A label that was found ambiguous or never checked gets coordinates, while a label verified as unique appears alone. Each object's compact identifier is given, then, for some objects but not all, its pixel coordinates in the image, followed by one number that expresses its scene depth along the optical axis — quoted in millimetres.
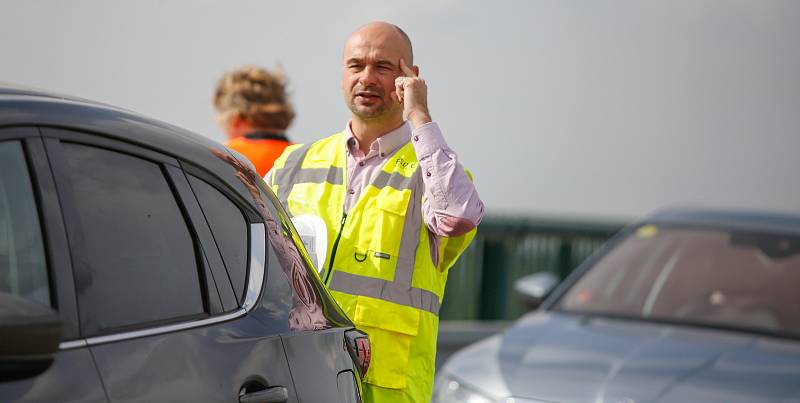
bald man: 9031
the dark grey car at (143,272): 5512
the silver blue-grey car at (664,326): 12484
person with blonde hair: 14703
